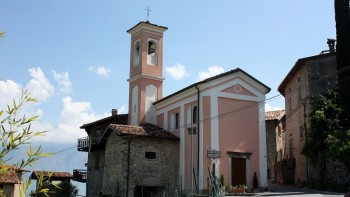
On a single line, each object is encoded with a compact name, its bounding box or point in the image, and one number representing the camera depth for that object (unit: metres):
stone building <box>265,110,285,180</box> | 42.12
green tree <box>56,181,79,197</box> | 34.99
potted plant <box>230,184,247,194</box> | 23.77
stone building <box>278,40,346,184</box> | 27.47
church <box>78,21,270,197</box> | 25.66
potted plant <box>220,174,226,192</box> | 24.04
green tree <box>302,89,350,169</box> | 24.67
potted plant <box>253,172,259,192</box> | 25.45
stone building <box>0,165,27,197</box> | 27.70
